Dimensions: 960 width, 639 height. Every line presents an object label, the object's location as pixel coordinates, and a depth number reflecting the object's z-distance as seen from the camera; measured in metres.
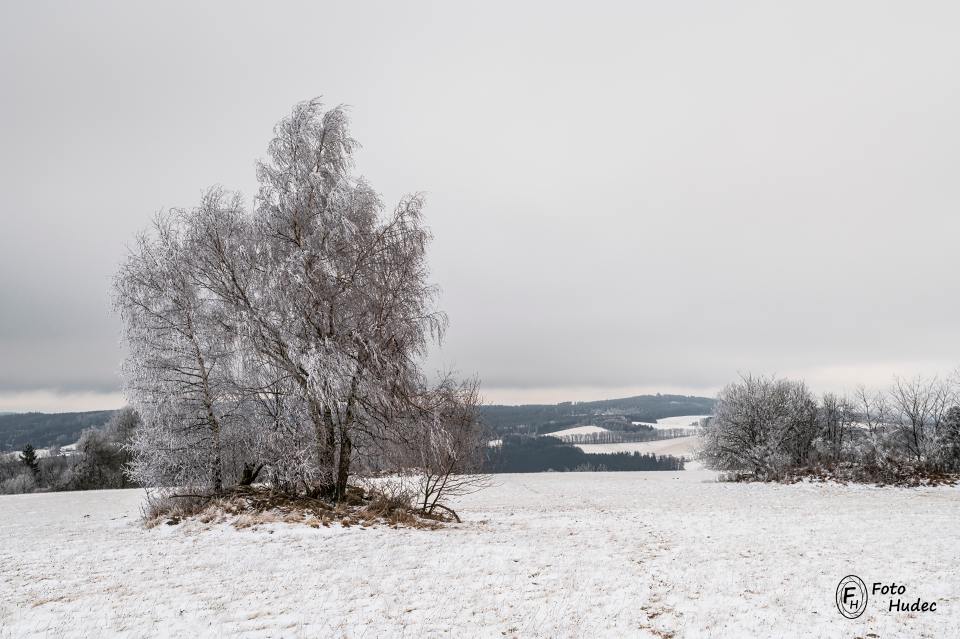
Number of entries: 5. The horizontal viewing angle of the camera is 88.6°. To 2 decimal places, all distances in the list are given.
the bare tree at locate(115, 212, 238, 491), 13.70
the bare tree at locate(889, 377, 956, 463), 39.41
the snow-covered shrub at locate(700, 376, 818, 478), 32.41
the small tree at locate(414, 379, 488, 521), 13.19
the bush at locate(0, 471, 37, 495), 53.50
